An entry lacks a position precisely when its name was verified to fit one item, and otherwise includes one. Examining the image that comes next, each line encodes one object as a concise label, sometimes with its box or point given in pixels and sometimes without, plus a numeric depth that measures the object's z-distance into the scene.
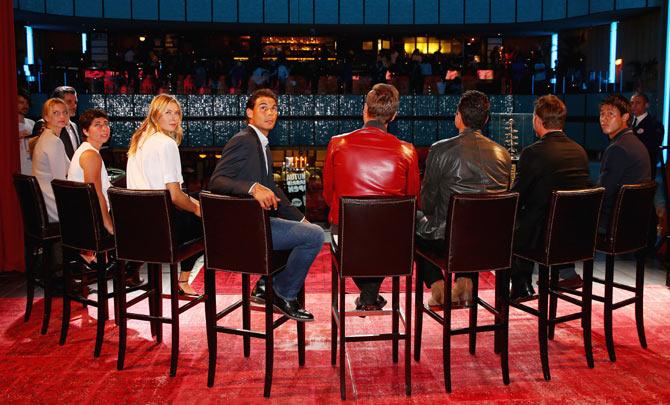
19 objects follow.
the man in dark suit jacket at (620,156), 4.18
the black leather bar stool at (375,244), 2.85
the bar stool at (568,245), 3.13
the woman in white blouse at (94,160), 3.76
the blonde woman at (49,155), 4.38
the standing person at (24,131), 5.23
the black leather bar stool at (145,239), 3.09
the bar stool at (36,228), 3.85
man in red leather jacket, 3.39
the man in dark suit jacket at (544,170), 3.52
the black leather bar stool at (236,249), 2.89
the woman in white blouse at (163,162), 3.46
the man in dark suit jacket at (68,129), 5.06
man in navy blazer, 3.14
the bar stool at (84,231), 3.40
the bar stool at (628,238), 3.42
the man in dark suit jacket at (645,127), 6.16
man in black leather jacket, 3.55
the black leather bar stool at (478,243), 2.96
